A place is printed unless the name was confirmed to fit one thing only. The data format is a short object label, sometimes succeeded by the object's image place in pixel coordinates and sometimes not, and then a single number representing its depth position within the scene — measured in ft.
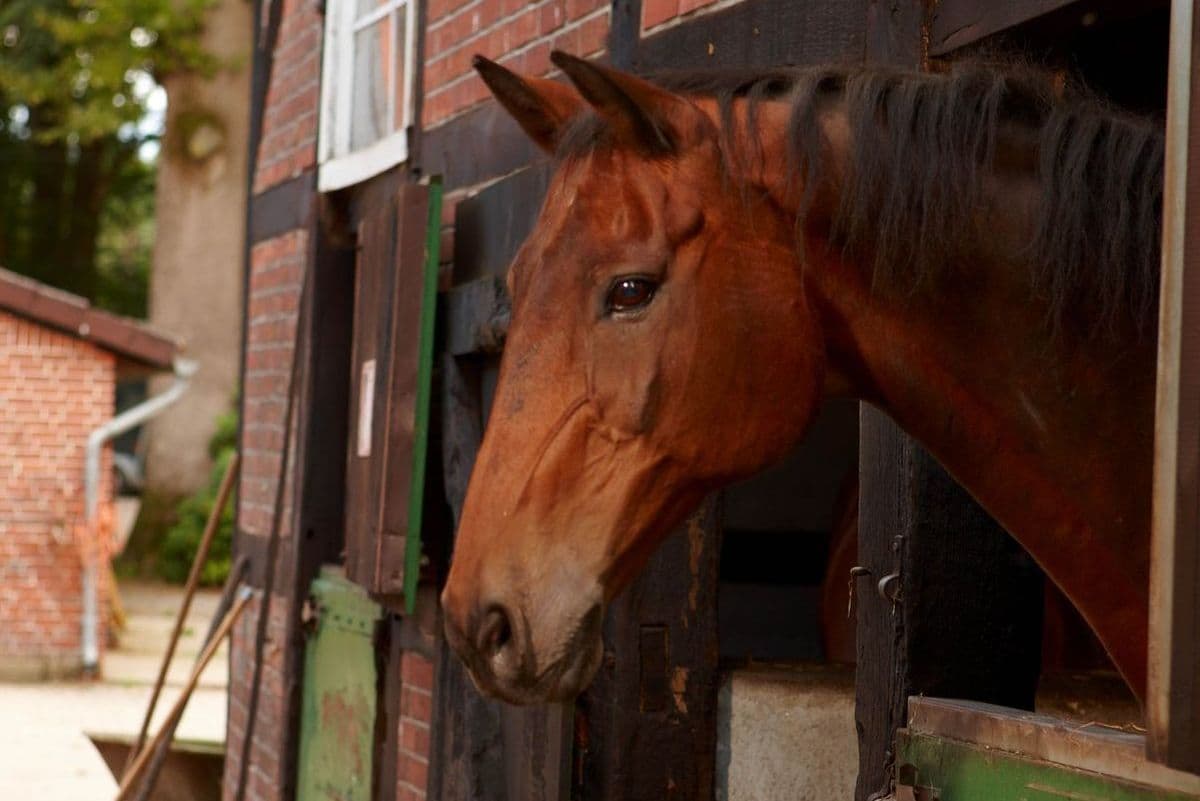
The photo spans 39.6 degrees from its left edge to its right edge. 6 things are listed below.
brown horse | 7.13
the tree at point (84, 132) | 69.92
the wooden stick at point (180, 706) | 22.98
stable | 9.37
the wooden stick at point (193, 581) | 24.95
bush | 69.97
